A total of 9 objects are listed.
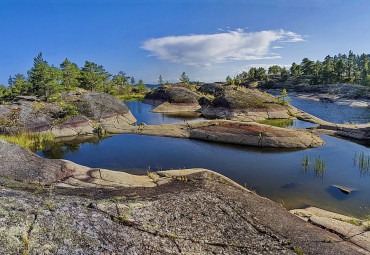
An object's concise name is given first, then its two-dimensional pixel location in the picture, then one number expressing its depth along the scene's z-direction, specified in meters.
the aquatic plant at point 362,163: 24.21
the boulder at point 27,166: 14.27
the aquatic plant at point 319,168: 23.28
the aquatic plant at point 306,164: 24.58
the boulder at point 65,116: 36.00
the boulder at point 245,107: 56.40
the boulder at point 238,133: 33.03
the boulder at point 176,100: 75.88
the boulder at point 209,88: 102.50
